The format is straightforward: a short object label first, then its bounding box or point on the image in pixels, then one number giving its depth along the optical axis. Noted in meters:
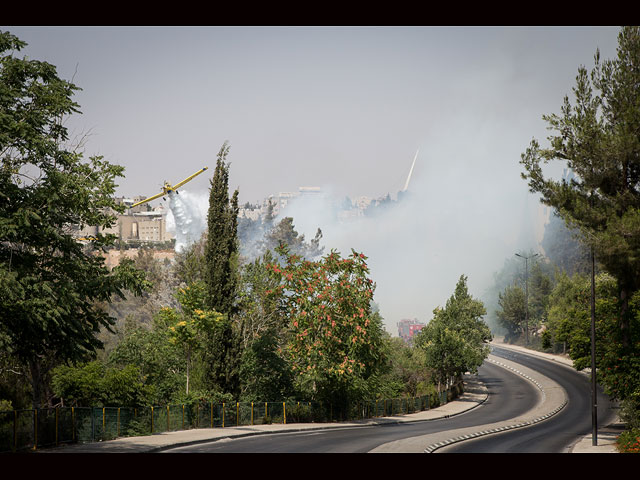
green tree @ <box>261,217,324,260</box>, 159.62
